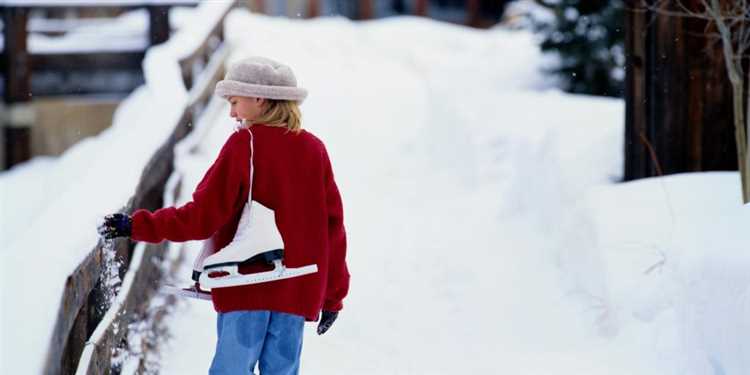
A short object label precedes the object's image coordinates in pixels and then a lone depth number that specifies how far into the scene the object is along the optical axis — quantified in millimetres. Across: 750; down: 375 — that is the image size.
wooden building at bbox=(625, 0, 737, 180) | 14578
